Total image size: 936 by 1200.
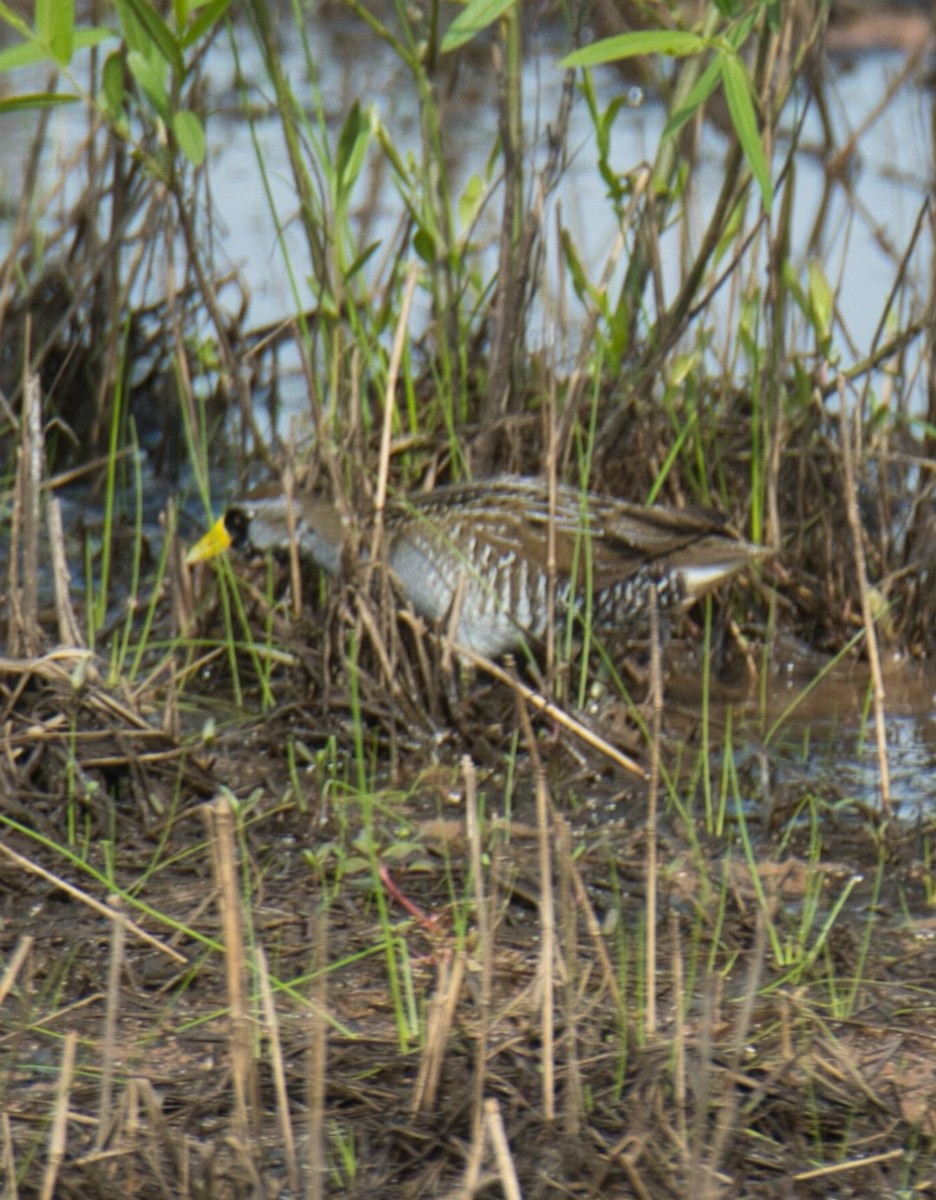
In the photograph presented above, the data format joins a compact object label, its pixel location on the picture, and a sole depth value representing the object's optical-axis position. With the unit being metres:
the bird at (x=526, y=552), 8.37
